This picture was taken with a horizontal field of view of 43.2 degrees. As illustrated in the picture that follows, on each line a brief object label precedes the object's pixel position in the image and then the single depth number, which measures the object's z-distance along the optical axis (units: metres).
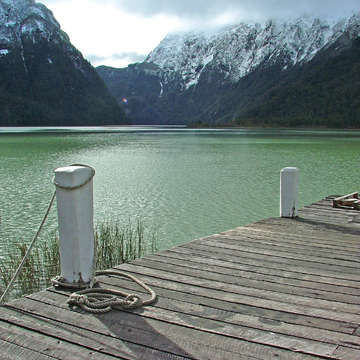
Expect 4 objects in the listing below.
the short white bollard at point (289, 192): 6.67
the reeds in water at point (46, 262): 5.72
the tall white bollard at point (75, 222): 3.25
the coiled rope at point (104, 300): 3.11
